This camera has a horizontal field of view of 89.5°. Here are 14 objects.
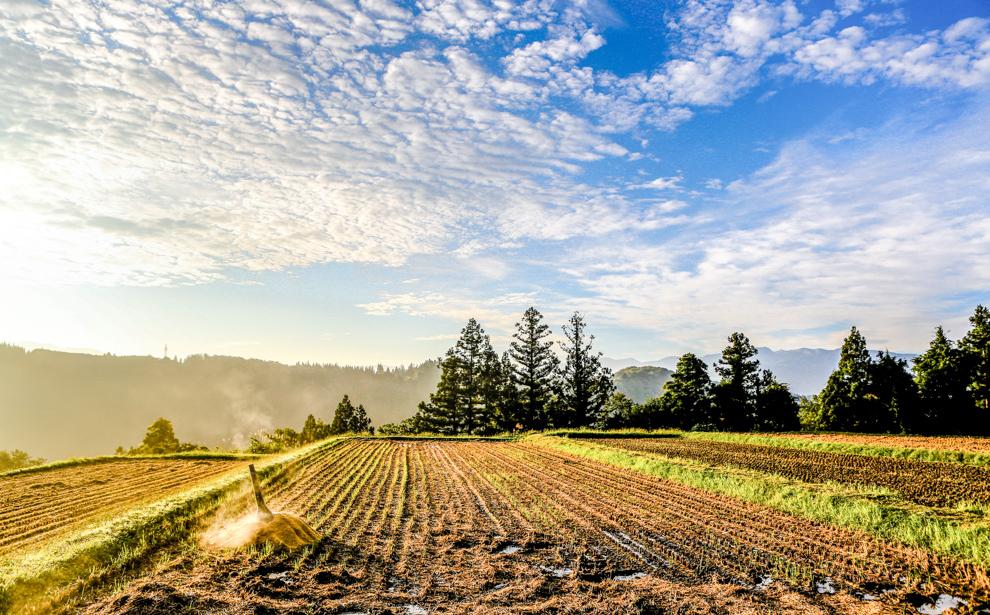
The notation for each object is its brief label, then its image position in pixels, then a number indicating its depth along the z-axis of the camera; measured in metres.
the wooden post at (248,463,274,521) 10.24
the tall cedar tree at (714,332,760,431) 50.34
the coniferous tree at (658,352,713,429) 51.78
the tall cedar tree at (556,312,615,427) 55.81
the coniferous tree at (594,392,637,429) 54.06
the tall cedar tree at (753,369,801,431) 50.22
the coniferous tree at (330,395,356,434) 68.50
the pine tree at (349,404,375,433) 69.75
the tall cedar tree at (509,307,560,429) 56.41
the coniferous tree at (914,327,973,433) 38.97
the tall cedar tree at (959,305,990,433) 37.78
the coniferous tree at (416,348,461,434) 59.53
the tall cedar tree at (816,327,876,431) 43.72
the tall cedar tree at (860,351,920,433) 41.06
